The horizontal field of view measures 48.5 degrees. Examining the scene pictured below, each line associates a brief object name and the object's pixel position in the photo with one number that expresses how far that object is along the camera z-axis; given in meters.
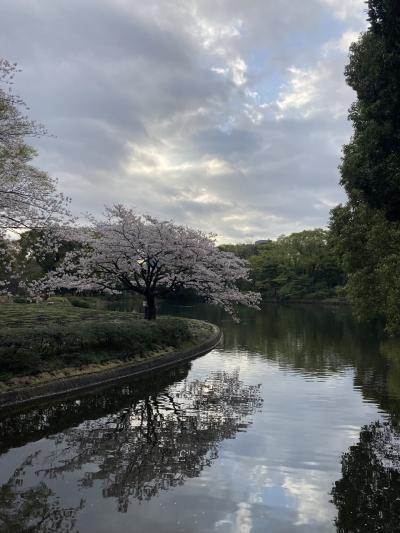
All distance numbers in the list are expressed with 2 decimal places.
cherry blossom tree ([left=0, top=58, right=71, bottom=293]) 12.59
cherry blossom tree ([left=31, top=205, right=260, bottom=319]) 20.30
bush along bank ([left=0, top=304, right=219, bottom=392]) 11.02
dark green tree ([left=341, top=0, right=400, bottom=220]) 9.16
